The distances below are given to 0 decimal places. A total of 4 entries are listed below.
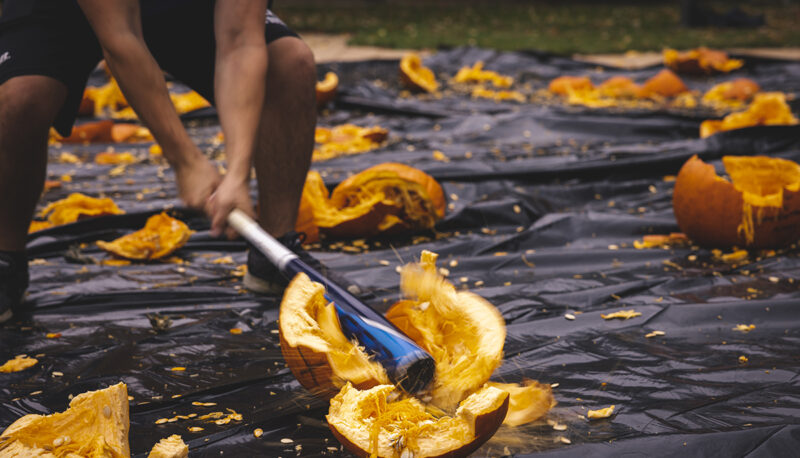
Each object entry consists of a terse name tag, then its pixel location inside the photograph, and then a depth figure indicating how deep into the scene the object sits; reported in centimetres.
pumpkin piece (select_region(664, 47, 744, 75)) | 684
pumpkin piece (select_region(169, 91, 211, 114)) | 593
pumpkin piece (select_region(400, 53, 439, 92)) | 636
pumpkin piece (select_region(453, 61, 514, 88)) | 686
